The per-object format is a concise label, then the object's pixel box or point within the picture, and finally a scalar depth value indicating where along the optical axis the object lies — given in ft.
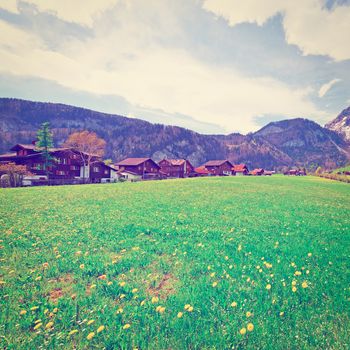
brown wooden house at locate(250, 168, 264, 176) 468.67
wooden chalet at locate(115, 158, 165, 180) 299.58
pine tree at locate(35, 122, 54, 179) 175.22
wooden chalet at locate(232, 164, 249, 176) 422.41
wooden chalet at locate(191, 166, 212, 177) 375.45
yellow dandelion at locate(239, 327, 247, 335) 11.59
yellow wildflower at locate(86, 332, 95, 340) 11.29
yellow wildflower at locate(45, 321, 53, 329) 12.21
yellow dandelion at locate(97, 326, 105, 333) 11.70
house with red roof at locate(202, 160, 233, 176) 395.96
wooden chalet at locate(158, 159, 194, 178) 349.00
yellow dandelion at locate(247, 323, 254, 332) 11.78
